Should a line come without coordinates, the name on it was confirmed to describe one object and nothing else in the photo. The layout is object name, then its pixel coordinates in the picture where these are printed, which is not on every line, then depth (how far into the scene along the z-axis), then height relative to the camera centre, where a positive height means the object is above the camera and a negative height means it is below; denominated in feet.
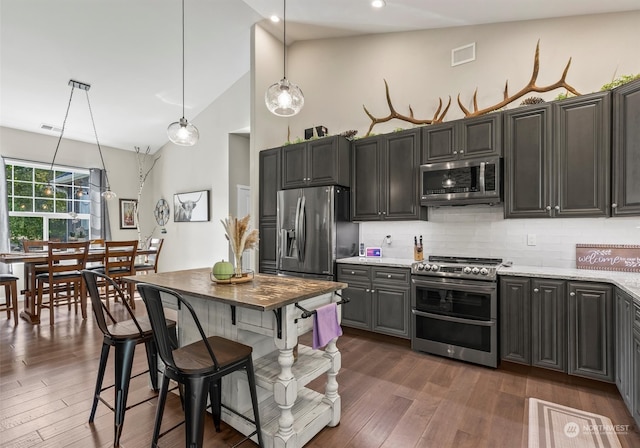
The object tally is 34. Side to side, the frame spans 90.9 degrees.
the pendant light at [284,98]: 8.32 +3.30
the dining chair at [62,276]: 13.91 -2.47
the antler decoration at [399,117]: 12.24 +4.34
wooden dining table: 13.41 -2.16
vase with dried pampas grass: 7.13 -0.29
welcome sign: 9.09 -1.14
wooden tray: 6.94 -1.31
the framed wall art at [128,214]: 23.58 +0.62
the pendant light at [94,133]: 16.11 +5.69
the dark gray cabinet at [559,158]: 8.88 +1.82
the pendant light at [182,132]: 10.80 +3.08
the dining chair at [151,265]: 17.76 -2.52
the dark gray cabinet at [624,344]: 6.73 -2.86
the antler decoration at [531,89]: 9.93 +4.27
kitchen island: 5.51 -2.51
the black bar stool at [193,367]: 4.87 -2.38
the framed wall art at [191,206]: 21.07 +1.07
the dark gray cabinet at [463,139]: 10.37 +2.81
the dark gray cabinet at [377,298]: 11.25 -2.91
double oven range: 9.48 -2.86
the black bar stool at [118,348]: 6.24 -2.60
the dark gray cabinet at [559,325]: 8.09 -2.91
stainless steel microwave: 10.23 +1.29
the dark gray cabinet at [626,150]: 8.07 +1.81
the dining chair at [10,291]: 13.80 -3.09
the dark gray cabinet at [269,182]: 14.73 +1.84
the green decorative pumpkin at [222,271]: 6.91 -1.10
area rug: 6.23 -4.44
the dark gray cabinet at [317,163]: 12.94 +2.49
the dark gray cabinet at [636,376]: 6.22 -3.15
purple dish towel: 5.99 -2.05
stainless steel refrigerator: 12.67 -0.44
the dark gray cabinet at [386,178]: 12.07 +1.72
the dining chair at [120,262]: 15.28 -2.00
